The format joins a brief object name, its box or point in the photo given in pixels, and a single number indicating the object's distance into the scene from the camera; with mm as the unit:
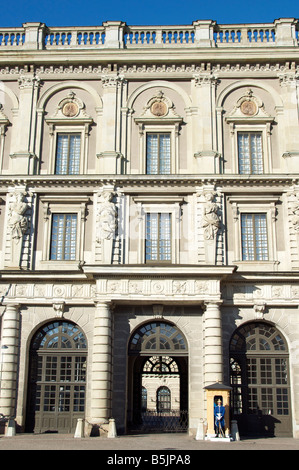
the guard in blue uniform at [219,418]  25281
